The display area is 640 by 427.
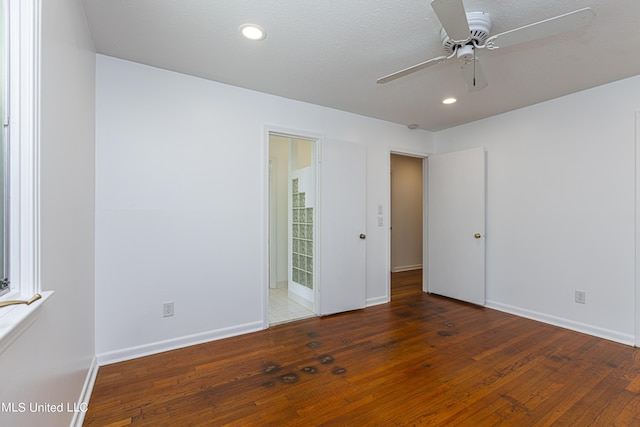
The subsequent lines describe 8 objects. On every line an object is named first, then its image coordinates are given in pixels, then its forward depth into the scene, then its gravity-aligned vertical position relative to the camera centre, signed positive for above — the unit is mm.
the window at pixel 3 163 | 1011 +170
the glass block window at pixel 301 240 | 3914 -387
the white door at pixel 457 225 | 3861 -183
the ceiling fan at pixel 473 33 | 1448 +1000
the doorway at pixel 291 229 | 3716 -247
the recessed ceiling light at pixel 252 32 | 2014 +1265
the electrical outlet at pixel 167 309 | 2604 -857
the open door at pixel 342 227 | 3510 -184
